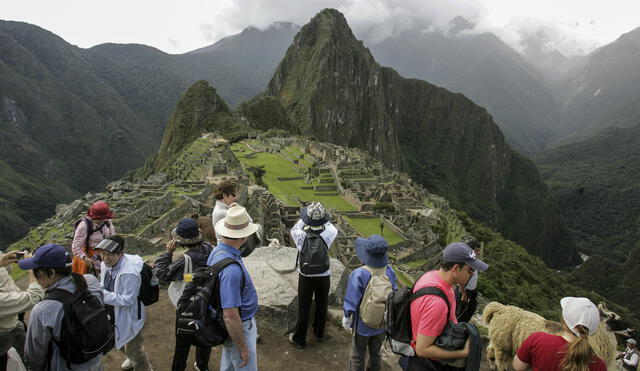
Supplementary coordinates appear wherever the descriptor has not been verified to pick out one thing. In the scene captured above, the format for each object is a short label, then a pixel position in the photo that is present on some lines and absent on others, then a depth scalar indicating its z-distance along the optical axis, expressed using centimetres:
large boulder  672
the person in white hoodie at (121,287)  475
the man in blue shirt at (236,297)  410
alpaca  549
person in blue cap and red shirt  364
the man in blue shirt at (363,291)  486
